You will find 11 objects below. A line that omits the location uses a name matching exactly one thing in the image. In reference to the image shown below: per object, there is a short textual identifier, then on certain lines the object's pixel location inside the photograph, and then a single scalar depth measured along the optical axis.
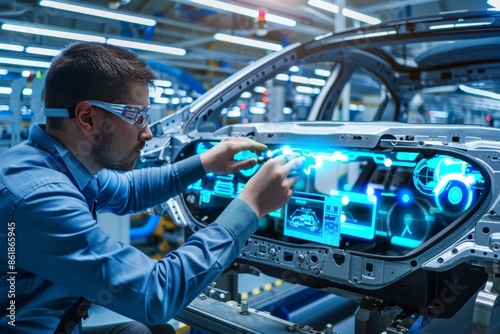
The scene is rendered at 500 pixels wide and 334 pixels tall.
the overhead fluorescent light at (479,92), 4.27
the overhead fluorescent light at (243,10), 5.96
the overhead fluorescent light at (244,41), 8.32
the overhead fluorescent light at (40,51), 8.12
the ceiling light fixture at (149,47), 8.11
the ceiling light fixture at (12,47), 7.64
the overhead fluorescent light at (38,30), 7.05
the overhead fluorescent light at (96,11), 5.85
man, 1.37
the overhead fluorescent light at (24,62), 9.56
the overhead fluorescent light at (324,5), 5.64
